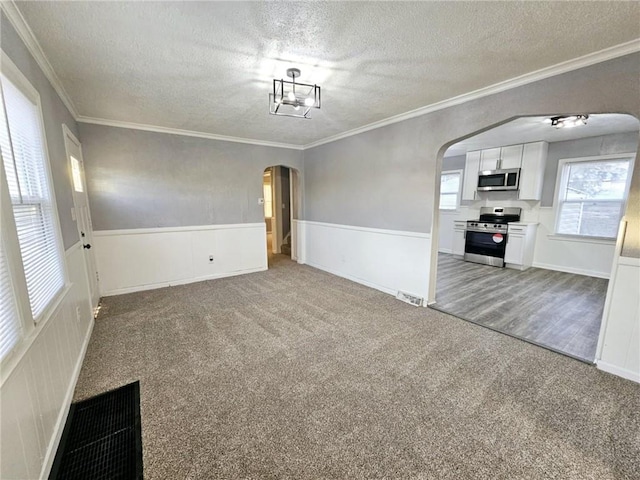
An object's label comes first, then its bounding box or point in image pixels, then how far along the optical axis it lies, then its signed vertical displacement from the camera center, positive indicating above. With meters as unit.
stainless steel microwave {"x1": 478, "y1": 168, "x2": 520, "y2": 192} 5.36 +0.39
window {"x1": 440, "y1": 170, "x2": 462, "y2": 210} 6.69 +0.22
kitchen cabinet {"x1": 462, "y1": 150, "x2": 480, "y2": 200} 5.97 +0.53
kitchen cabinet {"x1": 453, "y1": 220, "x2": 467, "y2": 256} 6.30 -0.89
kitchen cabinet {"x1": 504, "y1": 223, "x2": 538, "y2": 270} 5.19 -0.91
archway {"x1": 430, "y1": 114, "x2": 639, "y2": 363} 3.53 -0.52
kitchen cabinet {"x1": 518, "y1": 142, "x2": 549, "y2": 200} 5.09 +0.56
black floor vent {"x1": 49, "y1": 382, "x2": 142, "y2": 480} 1.44 -1.46
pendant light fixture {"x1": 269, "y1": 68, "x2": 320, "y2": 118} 2.38 +1.10
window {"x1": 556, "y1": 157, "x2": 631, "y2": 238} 4.53 +0.04
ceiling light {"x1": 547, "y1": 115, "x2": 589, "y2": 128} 3.63 +1.07
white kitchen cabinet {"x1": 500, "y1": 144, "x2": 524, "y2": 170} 5.31 +0.85
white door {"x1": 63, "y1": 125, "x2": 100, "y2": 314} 2.95 -0.09
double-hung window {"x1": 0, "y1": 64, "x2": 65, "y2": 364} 1.29 -0.05
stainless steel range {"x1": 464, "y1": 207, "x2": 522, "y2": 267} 5.48 -0.78
